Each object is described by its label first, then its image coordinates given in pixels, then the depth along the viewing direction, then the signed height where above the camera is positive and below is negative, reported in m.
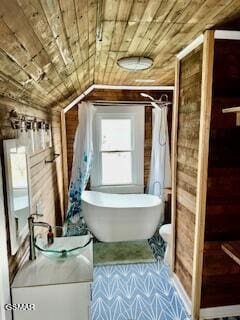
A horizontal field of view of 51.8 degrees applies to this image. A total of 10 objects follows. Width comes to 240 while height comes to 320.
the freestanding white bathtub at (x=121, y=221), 3.46 -1.26
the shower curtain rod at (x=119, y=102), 4.02 +0.50
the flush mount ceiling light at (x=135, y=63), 2.33 +0.66
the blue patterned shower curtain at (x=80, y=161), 3.86 -0.45
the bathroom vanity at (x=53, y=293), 1.55 -1.01
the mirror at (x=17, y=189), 1.51 -0.38
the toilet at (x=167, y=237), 2.88 -1.27
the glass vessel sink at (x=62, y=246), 1.80 -0.90
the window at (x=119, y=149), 4.32 -0.31
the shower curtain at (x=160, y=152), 4.08 -0.34
